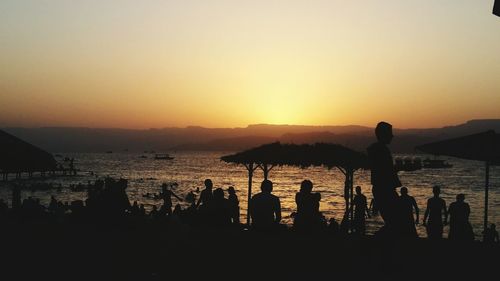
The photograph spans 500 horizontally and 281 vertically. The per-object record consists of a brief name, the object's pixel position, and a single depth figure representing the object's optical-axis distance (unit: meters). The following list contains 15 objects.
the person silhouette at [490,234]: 13.67
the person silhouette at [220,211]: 11.81
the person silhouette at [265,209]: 9.78
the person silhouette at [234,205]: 13.21
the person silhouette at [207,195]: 11.72
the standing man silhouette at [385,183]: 7.07
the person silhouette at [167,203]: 14.87
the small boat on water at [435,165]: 141.43
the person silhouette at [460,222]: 12.47
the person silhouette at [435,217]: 13.07
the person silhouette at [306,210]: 10.88
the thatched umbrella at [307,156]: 17.47
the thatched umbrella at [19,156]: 10.26
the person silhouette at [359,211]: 15.39
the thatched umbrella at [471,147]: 10.83
